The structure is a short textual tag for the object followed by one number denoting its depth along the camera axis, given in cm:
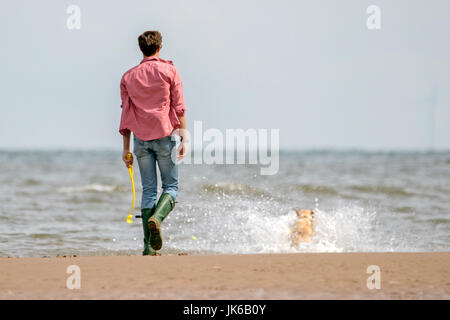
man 1087
